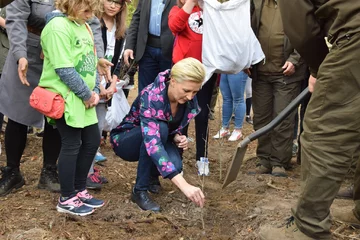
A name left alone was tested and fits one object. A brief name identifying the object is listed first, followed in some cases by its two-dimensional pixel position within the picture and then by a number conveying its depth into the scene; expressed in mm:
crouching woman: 3676
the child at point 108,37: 4484
